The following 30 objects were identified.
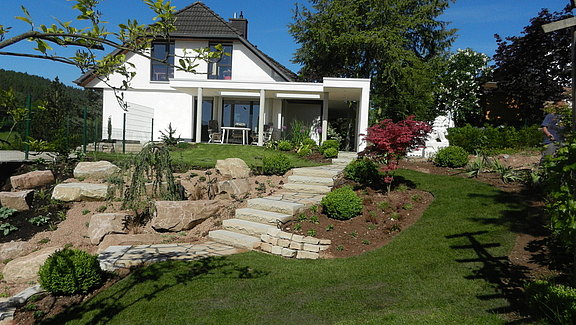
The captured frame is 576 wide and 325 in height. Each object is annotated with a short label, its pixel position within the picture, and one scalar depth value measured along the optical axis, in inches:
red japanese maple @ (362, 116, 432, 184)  292.5
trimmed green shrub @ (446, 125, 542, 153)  486.3
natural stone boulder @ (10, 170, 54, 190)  331.9
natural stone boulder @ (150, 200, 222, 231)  264.8
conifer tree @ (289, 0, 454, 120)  756.6
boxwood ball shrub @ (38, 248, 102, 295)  161.5
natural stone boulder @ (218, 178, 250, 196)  333.1
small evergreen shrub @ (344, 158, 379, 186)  338.6
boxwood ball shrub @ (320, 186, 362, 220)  267.7
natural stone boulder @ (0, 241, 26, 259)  238.8
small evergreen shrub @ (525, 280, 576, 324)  109.6
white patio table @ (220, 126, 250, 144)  711.7
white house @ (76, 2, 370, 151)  764.0
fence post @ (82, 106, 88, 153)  488.1
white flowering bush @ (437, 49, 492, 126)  744.3
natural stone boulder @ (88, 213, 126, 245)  251.1
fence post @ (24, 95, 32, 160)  389.7
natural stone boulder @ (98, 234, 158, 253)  236.1
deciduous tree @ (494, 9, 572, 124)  614.9
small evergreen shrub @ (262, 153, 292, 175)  394.9
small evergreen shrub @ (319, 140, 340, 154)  527.2
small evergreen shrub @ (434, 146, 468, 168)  399.9
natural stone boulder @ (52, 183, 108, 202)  310.0
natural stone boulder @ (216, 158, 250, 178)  386.9
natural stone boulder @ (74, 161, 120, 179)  356.2
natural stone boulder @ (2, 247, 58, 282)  199.3
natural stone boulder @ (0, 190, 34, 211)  291.6
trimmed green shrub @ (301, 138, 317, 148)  560.8
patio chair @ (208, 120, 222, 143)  715.4
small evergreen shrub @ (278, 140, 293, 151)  570.6
